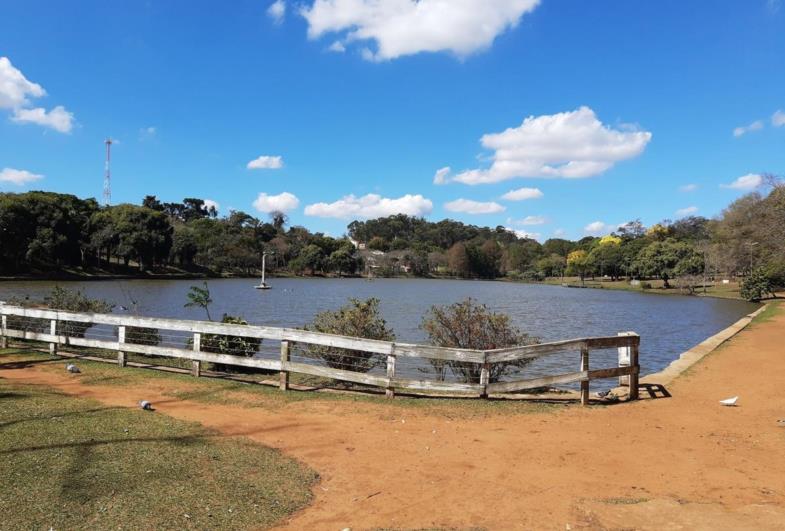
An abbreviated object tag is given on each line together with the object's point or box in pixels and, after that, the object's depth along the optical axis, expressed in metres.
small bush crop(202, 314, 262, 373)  11.58
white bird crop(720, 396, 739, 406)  9.25
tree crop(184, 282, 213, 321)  15.00
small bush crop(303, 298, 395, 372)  11.56
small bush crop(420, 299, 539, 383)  11.64
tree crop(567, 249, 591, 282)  133.88
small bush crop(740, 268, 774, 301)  57.50
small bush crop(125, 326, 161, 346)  13.91
